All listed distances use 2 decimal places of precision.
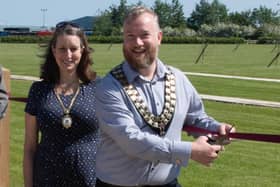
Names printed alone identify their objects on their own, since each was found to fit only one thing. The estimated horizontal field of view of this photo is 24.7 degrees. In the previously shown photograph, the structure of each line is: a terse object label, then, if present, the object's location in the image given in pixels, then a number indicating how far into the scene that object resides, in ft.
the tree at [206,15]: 482.28
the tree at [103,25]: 382.63
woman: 12.59
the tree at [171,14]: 460.55
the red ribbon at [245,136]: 10.83
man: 9.72
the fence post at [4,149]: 17.26
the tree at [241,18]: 474.90
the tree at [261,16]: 472.69
